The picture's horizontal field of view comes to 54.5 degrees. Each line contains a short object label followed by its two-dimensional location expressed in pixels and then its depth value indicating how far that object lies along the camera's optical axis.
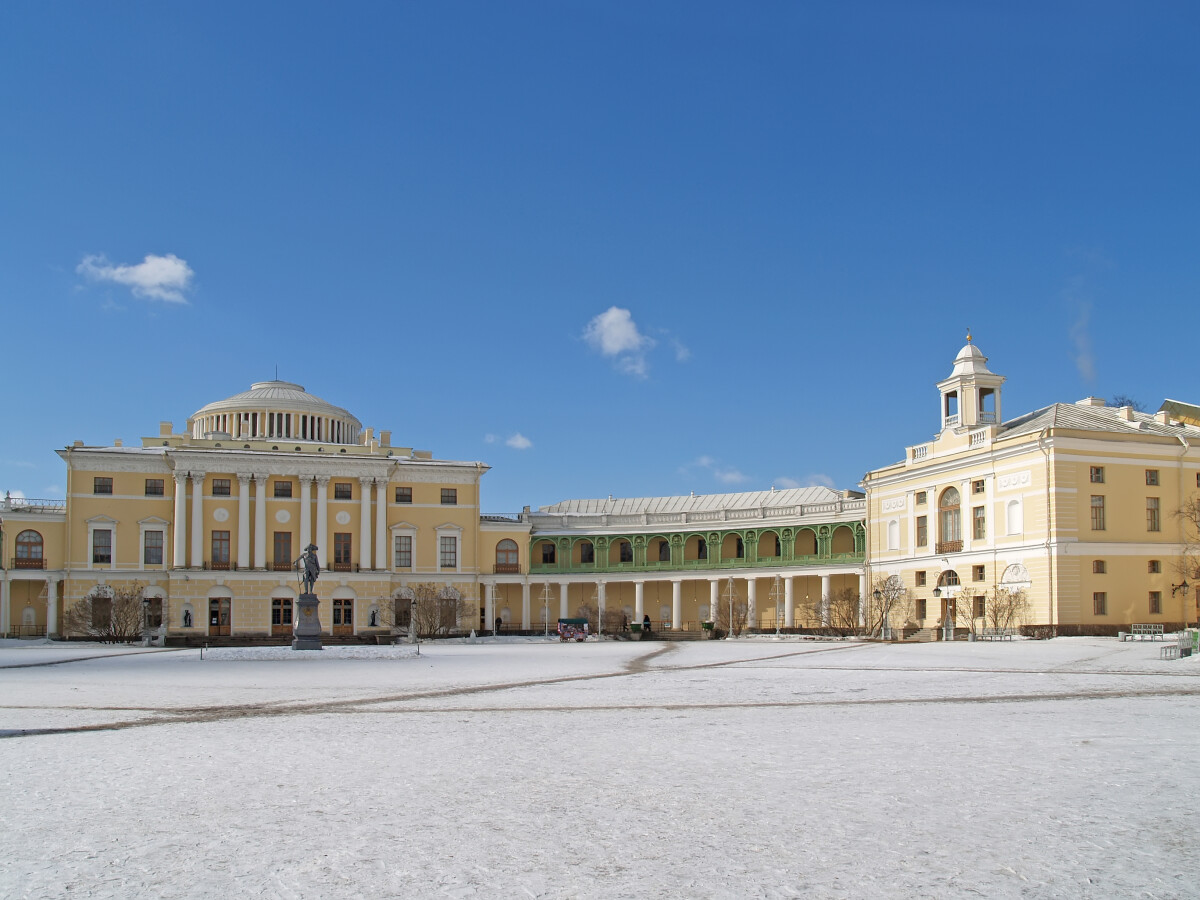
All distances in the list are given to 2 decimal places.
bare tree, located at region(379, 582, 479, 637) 71.00
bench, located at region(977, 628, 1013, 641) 49.28
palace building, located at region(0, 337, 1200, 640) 52.09
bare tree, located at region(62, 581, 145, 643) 64.19
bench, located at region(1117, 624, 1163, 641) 42.53
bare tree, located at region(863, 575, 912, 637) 60.19
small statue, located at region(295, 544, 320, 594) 47.09
